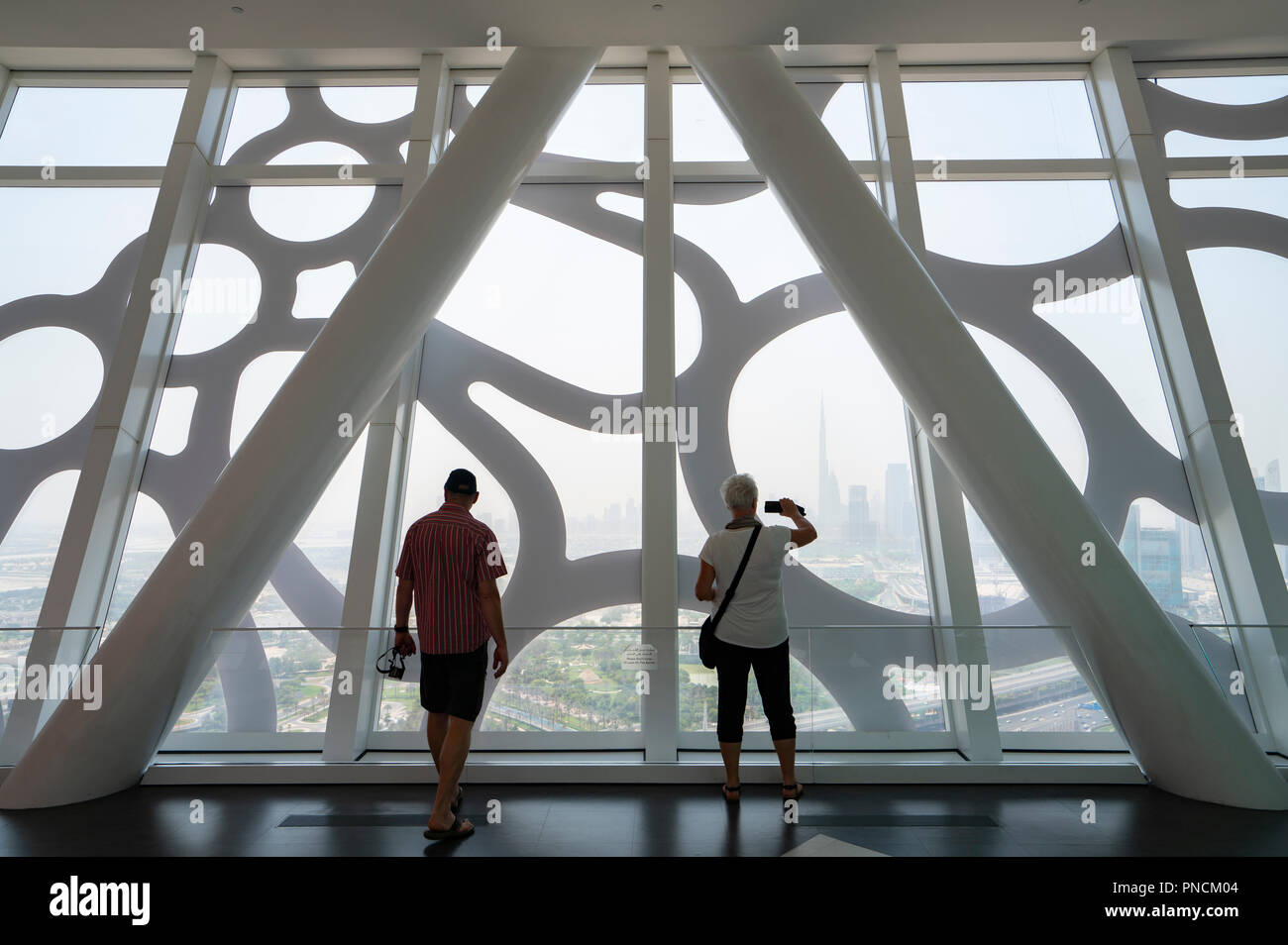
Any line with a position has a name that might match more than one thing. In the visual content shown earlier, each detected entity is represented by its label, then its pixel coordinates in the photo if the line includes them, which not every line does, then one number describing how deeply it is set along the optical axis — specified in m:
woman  3.99
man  3.64
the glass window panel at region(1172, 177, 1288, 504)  6.11
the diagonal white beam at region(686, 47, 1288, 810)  4.08
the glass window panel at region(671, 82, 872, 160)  6.82
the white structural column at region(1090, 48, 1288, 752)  5.58
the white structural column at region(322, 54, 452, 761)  4.68
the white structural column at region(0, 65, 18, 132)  6.90
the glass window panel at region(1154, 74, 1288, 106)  6.82
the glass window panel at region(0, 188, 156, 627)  5.98
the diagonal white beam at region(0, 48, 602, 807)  4.06
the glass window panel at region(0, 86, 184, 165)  6.78
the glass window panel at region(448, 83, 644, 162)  6.82
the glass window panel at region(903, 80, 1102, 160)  6.84
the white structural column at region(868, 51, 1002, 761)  4.54
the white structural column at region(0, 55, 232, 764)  5.34
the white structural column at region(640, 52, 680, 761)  4.91
